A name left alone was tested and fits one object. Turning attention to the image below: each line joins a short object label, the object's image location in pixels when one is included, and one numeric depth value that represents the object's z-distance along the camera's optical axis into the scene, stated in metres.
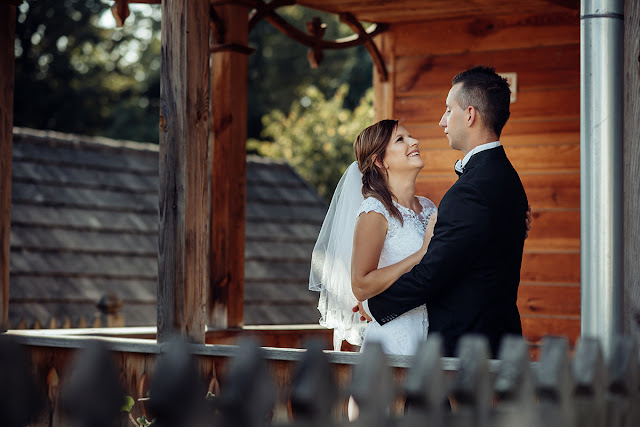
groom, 3.91
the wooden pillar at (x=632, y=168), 3.67
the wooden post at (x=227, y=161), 6.78
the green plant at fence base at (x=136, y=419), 3.76
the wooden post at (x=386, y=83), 7.72
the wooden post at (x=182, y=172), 4.83
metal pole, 3.45
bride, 4.43
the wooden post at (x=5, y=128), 5.59
